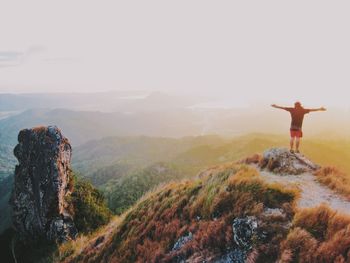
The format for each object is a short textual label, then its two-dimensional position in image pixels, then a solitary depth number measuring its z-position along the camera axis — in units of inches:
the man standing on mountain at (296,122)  692.7
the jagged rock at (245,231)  373.1
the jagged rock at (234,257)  364.2
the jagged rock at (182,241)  448.3
